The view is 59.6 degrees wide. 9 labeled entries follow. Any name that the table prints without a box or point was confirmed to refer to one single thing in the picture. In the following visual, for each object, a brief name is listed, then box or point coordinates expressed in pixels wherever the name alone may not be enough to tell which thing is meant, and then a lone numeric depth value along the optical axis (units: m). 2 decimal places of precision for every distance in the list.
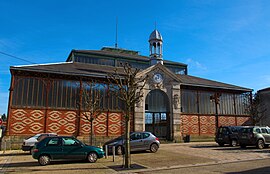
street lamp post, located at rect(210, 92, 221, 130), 28.41
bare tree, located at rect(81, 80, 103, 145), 21.93
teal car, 11.38
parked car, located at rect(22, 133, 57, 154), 16.22
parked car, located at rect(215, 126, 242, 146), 19.70
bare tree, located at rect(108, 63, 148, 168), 10.52
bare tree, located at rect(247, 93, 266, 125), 28.92
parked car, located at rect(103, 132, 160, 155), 15.21
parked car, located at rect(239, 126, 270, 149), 18.02
